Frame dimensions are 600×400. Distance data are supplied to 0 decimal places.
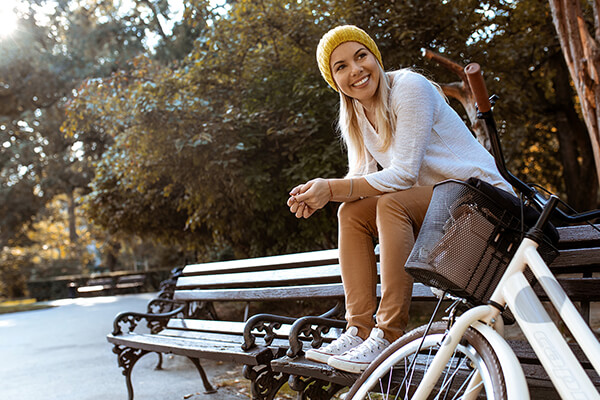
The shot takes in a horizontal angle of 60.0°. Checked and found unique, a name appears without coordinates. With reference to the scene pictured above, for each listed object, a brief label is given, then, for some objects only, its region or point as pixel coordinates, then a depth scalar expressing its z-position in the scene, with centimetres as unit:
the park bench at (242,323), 265
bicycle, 134
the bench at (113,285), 2102
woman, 204
